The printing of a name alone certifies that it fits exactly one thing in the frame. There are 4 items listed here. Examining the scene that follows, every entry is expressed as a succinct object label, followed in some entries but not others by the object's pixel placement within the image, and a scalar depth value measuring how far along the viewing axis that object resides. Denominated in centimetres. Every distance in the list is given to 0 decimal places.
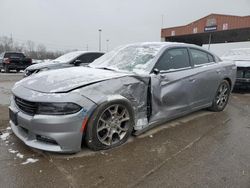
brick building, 2552
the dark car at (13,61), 1634
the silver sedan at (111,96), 270
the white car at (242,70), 741
